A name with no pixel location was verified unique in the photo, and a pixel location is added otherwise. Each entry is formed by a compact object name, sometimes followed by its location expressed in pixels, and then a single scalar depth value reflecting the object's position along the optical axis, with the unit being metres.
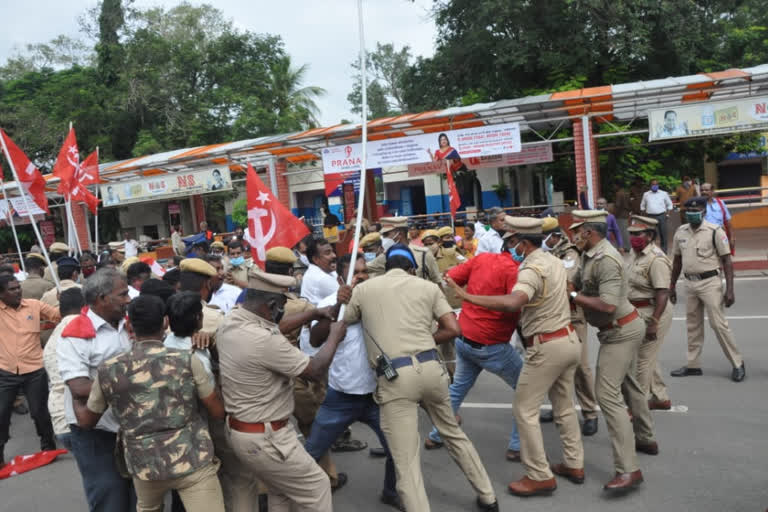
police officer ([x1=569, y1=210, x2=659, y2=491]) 4.00
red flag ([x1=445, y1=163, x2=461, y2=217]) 12.81
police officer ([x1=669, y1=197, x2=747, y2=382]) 6.03
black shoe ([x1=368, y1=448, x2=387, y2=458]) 4.98
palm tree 28.69
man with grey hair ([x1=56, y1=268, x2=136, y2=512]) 3.28
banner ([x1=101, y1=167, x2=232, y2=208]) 18.31
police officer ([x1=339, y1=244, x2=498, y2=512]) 3.55
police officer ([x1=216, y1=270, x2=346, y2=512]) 3.10
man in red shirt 4.50
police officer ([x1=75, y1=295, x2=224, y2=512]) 2.84
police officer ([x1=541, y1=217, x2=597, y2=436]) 4.99
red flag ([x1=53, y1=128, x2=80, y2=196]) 9.41
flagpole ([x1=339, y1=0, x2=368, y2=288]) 3.67
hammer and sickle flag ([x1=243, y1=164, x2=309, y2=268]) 4.59
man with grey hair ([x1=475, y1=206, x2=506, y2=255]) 7.99
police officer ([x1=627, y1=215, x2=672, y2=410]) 4.72
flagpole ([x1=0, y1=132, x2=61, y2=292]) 6.28
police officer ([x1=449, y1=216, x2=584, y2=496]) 3.98
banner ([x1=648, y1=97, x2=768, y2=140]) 12.77
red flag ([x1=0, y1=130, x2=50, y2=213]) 7.26
